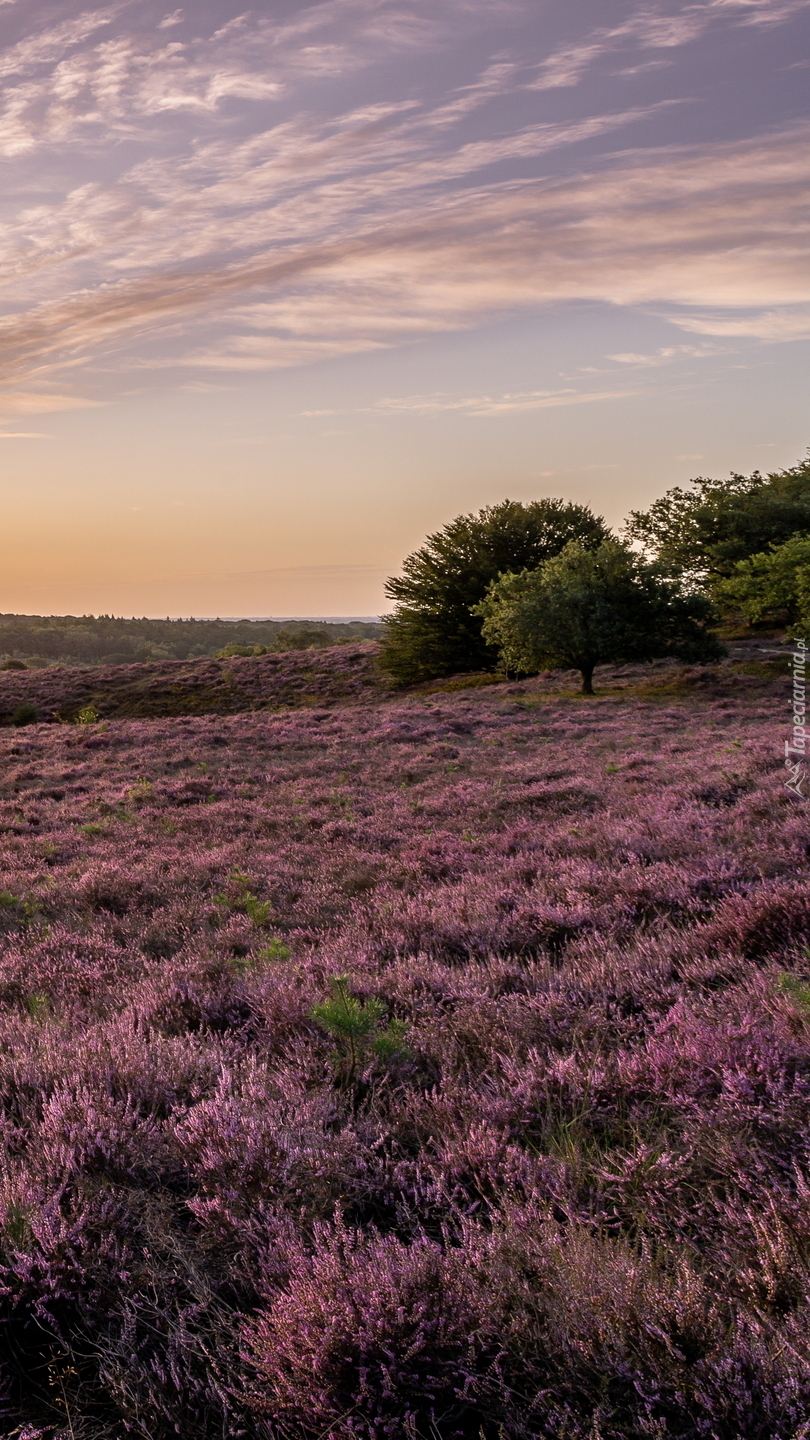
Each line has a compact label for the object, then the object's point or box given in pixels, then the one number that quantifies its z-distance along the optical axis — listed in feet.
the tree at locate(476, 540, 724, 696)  113.09
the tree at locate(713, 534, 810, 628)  112.06
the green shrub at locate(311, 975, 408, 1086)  12.37
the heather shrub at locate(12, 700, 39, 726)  132.26
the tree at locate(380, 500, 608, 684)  164.76
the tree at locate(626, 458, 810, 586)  159.53
